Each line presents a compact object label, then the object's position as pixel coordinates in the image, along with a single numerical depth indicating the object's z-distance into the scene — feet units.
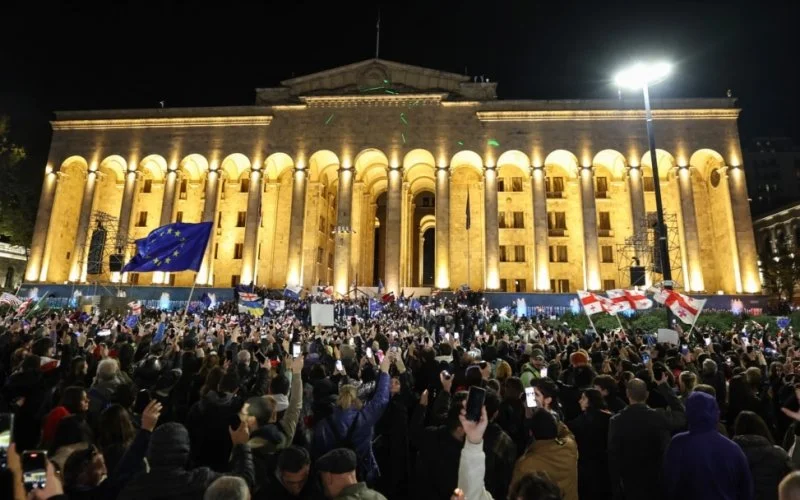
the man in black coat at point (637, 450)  13.58
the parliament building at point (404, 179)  114.11
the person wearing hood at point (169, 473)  9.25
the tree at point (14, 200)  120.98
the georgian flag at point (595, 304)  43.96
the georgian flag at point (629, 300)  44.51
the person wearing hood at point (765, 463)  11.90
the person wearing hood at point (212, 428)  14.30
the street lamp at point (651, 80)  44.46
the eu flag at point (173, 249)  41.78
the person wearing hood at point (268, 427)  12.13
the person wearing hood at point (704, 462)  10.85
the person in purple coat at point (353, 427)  13.65
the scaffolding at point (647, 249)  105.70
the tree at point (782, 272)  148.66
